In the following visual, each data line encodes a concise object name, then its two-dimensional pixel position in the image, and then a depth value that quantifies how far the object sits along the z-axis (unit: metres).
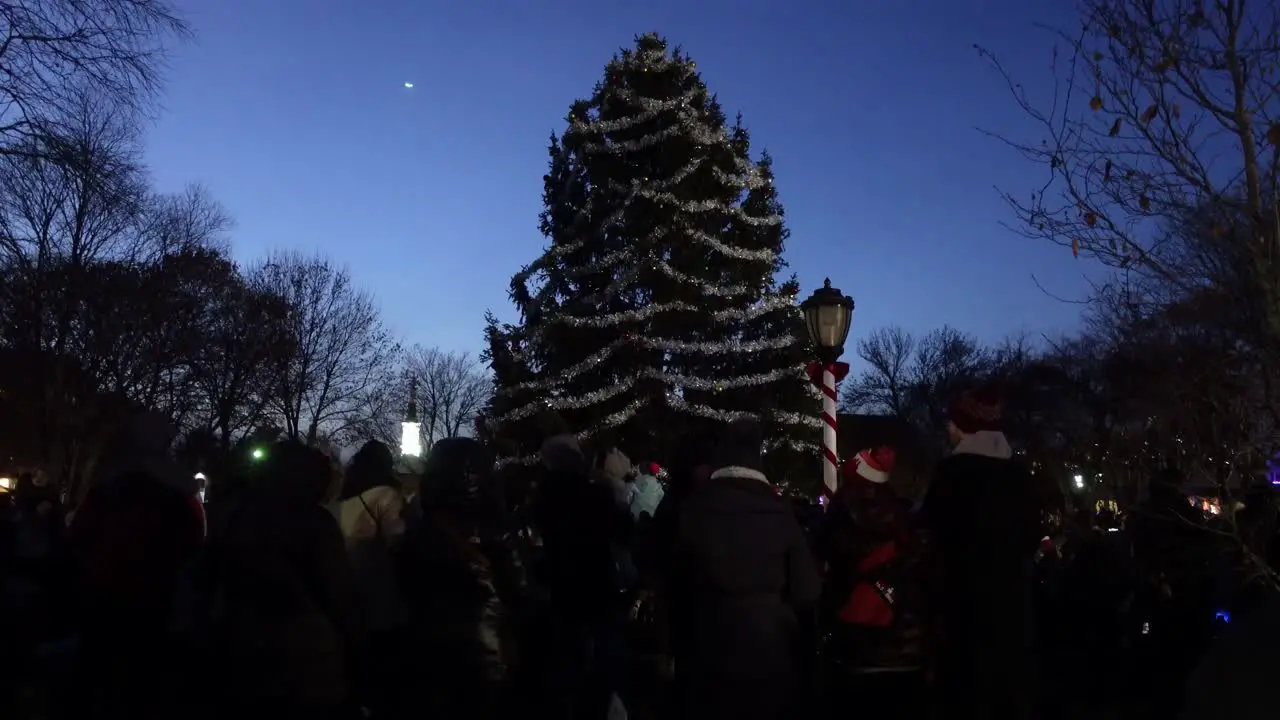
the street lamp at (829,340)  12.24
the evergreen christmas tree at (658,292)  24.36
